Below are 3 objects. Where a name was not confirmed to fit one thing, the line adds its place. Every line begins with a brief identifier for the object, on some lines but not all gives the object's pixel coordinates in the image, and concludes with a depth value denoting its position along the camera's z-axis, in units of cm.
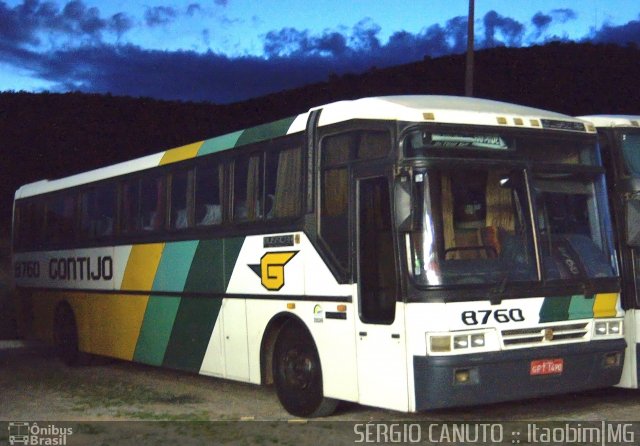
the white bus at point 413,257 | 906
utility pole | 2239
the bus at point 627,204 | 1008
